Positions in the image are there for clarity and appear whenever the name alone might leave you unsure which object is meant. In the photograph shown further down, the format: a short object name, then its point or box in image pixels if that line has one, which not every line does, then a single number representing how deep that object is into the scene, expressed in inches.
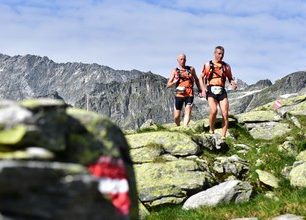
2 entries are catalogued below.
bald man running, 995.3
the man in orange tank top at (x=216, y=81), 898.1
